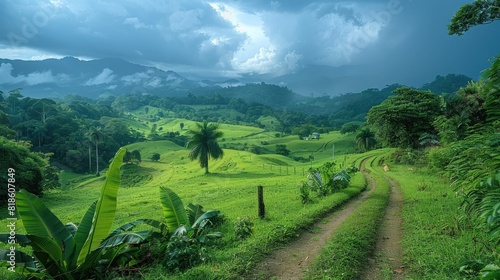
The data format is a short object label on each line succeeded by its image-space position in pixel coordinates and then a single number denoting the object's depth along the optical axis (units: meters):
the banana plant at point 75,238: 7.72
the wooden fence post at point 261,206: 13.64
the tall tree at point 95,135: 84.06
